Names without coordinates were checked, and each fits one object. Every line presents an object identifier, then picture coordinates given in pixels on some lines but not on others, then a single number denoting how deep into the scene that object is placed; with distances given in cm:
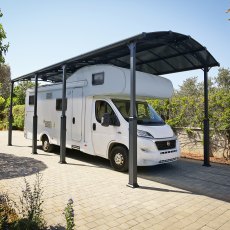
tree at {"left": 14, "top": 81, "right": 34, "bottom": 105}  2555
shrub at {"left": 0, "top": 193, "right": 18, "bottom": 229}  319
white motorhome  716
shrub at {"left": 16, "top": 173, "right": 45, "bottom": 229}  315
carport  596
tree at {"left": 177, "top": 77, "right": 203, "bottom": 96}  4935
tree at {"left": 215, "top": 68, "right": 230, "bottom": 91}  4375
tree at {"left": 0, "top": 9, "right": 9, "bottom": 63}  625
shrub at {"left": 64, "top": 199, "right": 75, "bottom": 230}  276
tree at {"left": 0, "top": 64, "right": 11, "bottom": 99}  3472
